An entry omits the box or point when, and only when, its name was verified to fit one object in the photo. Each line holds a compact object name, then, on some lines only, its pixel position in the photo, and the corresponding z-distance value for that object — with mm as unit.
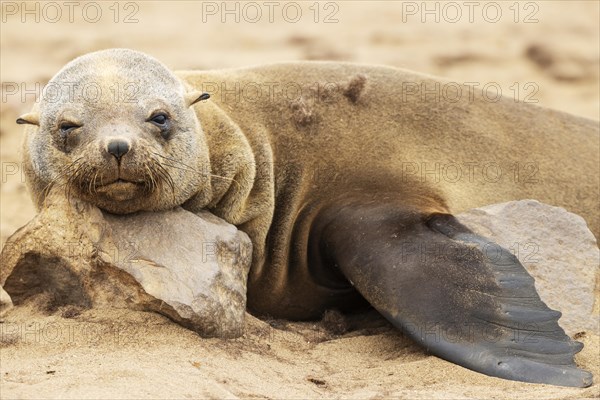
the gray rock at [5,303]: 10805
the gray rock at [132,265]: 10023
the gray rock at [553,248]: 11734
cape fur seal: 10344
